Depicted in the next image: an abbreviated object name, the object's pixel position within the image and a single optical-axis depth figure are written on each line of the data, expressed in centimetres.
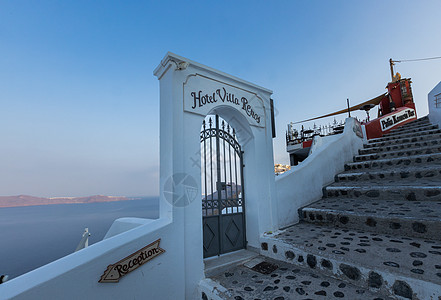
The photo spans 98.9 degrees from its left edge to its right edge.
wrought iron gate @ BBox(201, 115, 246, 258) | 339
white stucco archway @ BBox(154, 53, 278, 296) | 276
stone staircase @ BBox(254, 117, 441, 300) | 190
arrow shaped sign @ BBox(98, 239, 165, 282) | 201
